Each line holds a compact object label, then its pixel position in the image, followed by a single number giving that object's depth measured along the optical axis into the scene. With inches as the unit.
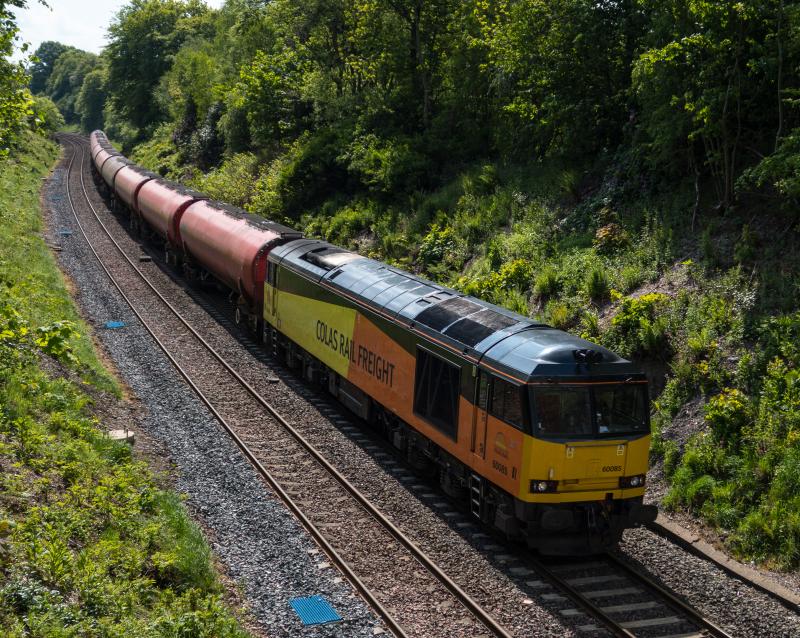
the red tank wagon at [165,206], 1246.3
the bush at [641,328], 633.6
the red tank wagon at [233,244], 912.3
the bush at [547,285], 796.0
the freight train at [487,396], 451.8
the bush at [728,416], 536.4
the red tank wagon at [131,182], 1565.0
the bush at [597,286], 736.3
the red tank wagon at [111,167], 1884.6
